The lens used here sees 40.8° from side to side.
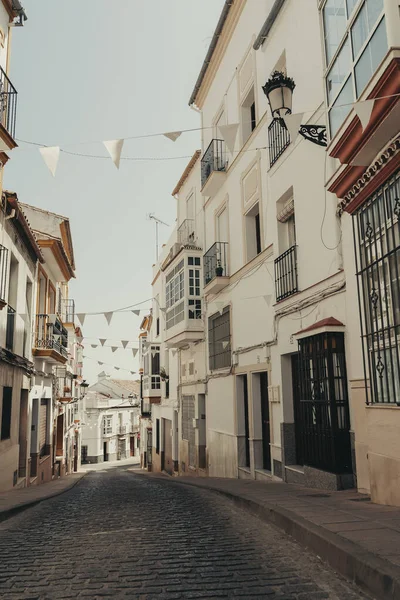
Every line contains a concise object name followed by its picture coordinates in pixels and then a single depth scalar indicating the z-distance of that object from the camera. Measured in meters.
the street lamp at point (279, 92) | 7.75
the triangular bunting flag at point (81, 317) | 13.05
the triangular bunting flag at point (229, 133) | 6.96
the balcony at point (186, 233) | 17.77
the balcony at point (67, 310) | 24.64
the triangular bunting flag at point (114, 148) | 6.46
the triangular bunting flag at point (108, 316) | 13.53
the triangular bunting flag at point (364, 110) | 4.85
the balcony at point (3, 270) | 10.59
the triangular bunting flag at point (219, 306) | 12.93
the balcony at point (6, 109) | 9.59
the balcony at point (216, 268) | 13.30
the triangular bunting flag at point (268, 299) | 10.40
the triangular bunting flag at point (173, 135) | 6.75
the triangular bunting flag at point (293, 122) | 6.29
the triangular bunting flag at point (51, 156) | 6.62
